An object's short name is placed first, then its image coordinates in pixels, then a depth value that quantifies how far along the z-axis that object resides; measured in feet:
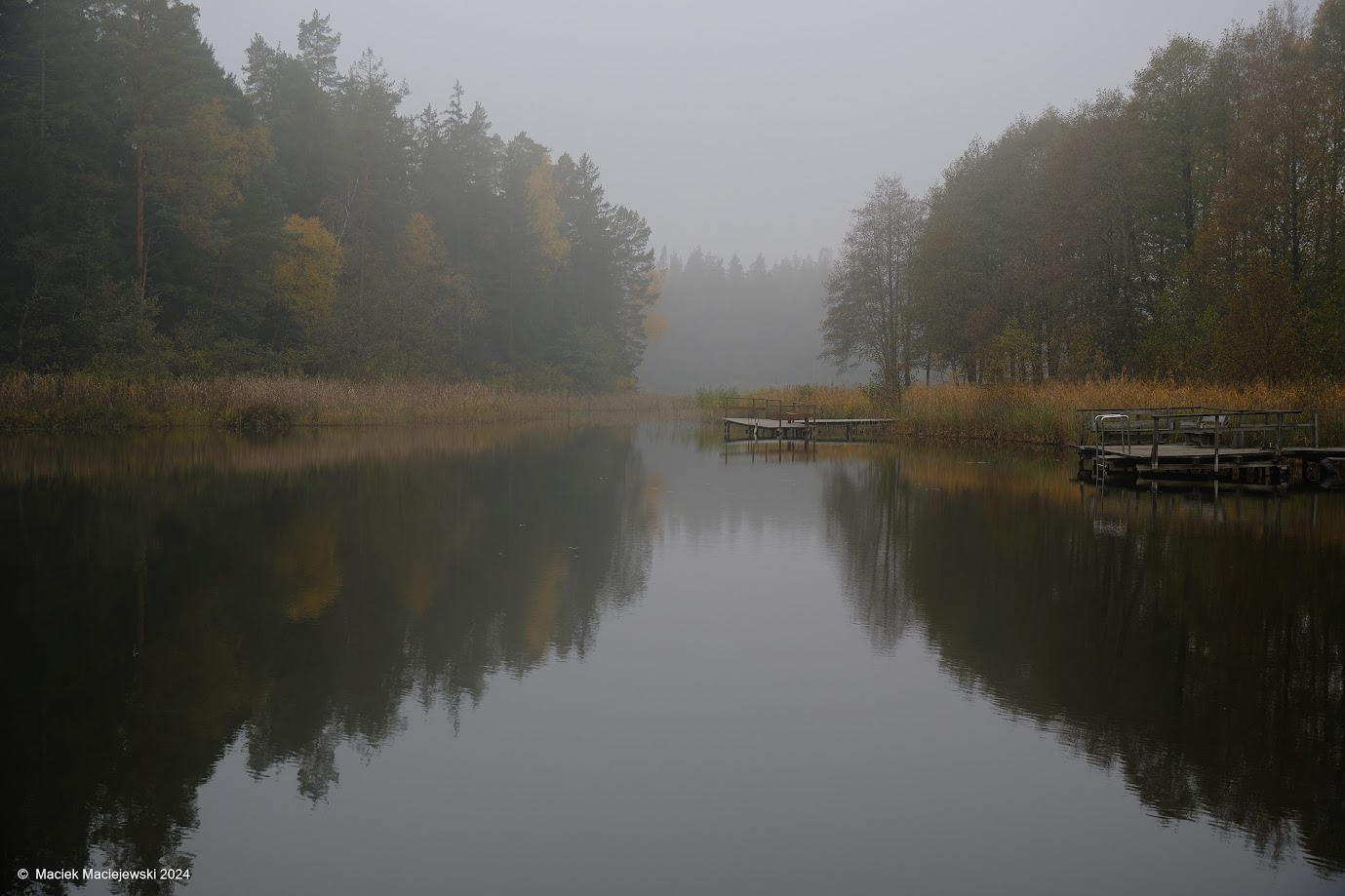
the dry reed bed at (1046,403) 82.28
